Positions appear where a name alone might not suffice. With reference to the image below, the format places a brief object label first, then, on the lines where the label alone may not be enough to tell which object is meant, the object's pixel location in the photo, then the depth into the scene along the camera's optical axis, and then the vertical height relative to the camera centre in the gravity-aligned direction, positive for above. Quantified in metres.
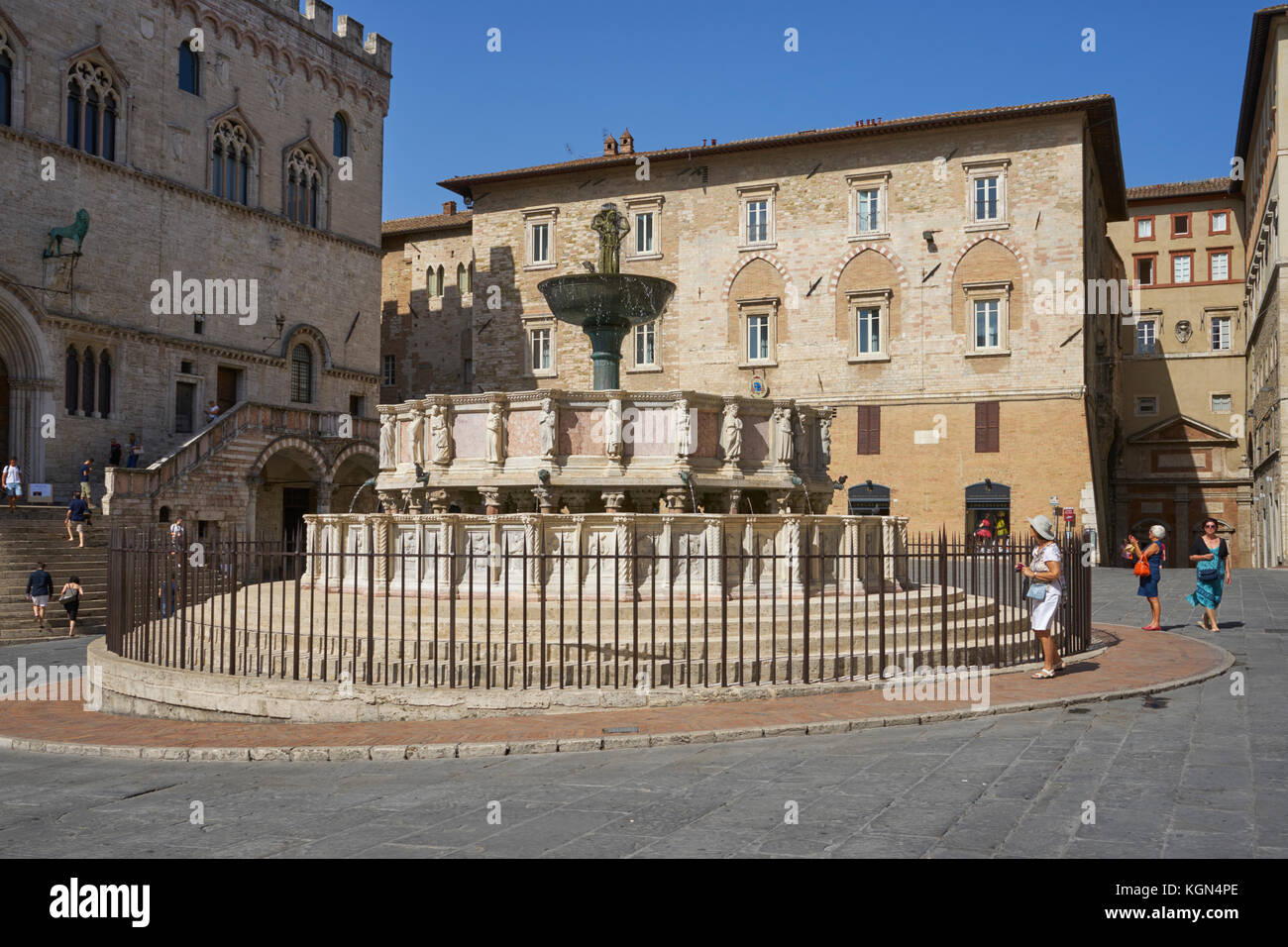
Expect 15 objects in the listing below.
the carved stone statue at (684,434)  12.77 +0.90
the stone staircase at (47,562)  19.58 -1.02
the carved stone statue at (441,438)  13.41 +0.91
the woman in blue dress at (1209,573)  14.80 -0.89
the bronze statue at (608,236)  15.00 +3.85
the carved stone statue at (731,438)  13.28 +0.89
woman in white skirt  10.49 -0.73
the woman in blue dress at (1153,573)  15.27 -0.95
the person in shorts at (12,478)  23.95 +0.76
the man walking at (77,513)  22.59 -0.01
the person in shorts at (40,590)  19.14 -1.37
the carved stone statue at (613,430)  12.80 +0.95
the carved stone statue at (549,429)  12.77 +0.96
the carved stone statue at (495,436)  13.09 +0.91
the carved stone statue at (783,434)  13.77 +0.96
